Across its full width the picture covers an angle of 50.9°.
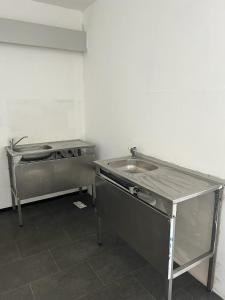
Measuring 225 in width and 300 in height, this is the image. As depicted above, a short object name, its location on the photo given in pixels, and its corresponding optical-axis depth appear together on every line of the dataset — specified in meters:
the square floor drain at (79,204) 3.23
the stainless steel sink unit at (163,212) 1.49
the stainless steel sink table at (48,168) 2.70
